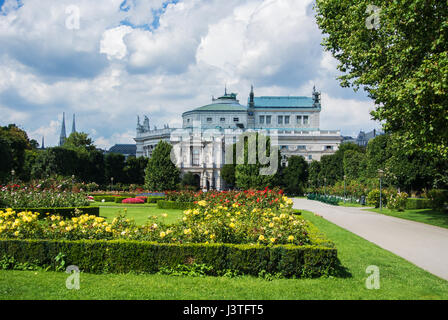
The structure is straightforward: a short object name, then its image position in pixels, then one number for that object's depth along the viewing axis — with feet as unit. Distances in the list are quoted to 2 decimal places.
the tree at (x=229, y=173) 207.96
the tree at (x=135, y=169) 221.87
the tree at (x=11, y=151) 143.33
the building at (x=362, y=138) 468.34
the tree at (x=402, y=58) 41.39
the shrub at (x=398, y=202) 89.19
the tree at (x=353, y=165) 181.51
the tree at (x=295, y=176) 215.10
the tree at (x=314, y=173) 223.30
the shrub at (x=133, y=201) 109.40
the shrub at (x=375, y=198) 104.42
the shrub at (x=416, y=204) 98.34
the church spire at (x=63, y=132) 561.84
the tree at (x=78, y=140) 240.53
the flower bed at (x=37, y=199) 63.67
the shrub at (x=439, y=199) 87.72
